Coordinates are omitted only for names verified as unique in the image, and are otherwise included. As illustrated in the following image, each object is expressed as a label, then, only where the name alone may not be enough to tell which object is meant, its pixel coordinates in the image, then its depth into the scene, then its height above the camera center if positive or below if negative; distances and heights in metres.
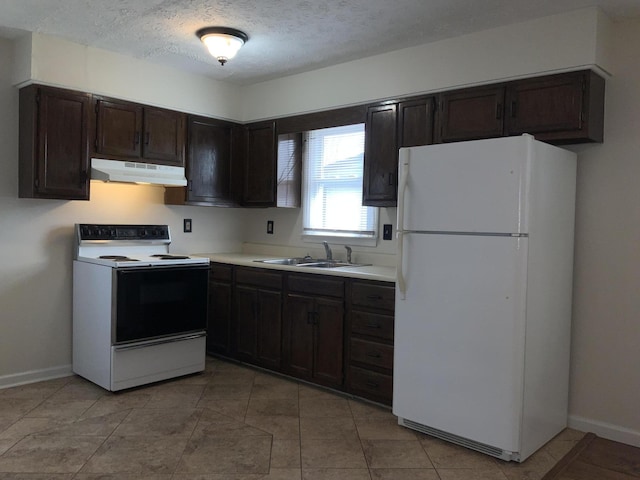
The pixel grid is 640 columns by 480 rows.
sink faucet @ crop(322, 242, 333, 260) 4.26 -0.21
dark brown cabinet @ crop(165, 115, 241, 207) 4.35 +0.47
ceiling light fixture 3.29 +1.14
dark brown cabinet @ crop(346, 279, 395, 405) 3.28 -0.71
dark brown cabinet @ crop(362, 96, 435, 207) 3.47 +0.59
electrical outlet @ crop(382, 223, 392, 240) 3.98 -0.04
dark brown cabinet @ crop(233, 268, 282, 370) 3.91 -0.71
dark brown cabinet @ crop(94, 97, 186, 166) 3.82 +0.65
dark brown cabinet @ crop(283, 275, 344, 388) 3.54 -0.72
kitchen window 4.21 +0.31
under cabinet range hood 3.73 +0.35
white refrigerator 2.60 -0.33
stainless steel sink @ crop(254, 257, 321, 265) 4.36 -0.30
